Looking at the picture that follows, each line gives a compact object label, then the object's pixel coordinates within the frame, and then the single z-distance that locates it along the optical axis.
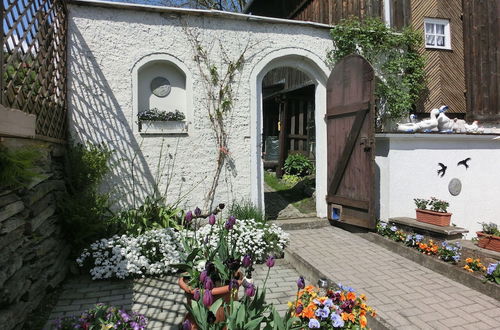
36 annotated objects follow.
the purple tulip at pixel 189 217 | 3.05
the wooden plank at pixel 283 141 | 10.95
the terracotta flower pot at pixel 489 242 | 4.88
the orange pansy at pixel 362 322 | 2.51
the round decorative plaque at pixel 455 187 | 6.17
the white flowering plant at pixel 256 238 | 4.99
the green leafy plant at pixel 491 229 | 4.98
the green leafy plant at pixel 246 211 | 5.79
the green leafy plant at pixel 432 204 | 5.45
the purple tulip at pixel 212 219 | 2.88
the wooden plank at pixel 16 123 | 2.08
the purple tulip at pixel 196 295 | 2.44
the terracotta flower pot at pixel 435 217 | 5.32
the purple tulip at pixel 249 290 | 2.13
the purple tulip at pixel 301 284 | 2.19
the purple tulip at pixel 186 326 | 1.88
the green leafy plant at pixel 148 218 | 5.22
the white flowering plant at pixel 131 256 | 4.48
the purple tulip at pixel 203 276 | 2.25
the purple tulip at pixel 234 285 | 2.25
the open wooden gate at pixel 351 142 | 5.62
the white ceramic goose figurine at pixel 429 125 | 6.30
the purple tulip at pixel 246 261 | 2.35
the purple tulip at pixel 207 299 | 2.06
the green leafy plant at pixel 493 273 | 3.78
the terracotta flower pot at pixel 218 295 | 2.85
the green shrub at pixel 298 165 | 10.36
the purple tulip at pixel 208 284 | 2.13
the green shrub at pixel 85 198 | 4.66
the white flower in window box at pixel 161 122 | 5.85
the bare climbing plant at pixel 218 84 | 6.09
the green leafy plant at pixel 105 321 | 2.66
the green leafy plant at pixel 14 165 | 2.62
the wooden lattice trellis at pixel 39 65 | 3.25
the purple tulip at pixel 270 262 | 2.37
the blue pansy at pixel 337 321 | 2.34
